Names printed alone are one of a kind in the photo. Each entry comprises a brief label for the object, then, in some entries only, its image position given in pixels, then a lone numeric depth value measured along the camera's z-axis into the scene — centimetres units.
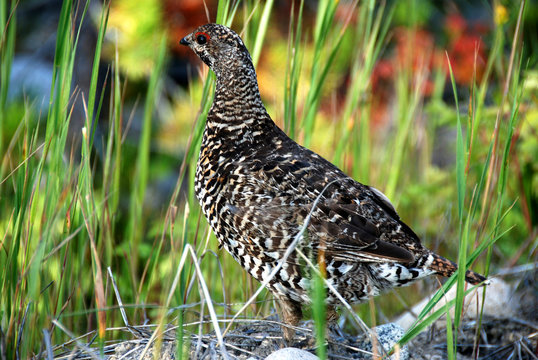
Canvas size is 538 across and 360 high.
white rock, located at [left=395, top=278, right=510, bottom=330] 706
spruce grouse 562
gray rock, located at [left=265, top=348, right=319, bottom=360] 477
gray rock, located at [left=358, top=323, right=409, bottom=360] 580
